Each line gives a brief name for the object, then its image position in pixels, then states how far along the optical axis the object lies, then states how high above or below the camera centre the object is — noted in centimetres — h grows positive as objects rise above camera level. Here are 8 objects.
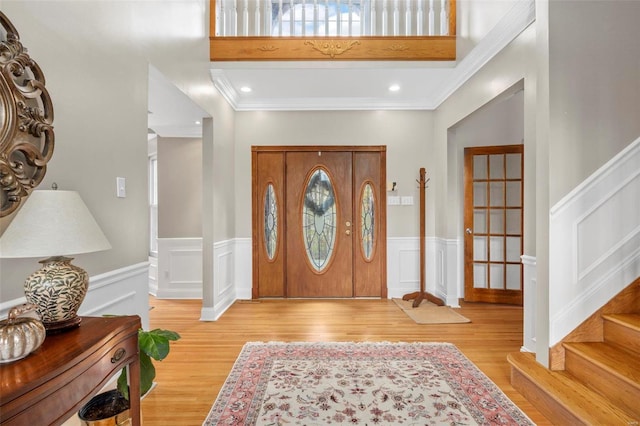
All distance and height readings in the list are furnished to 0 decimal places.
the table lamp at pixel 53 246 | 113 -12
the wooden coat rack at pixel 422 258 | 417 -62
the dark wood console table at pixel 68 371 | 84 -46
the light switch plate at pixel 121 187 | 199 +13
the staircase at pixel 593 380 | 172 -100
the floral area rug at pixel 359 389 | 192 -115
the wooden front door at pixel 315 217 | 455 -13
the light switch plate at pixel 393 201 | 454 +9
